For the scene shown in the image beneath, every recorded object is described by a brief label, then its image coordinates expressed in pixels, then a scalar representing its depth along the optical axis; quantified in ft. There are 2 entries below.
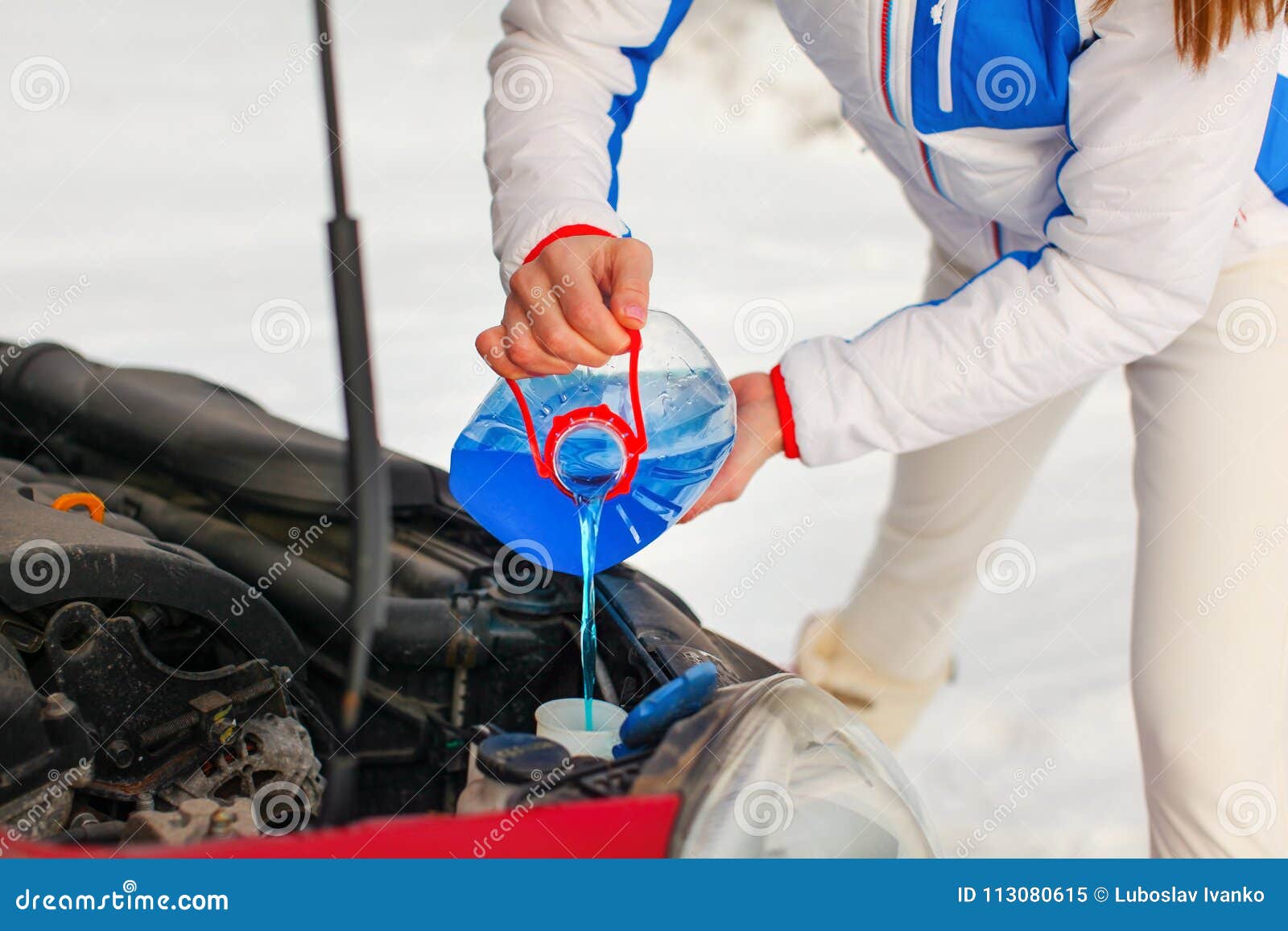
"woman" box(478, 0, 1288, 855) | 7.36
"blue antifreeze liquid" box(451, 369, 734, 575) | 7.54
